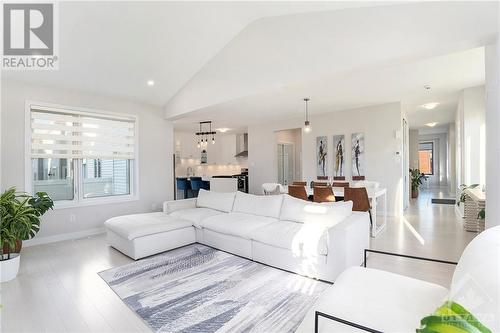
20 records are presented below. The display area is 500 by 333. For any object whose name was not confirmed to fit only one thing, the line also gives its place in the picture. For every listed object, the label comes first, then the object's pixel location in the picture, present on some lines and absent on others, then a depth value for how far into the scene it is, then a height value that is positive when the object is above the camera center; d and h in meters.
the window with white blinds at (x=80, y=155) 4.29 +0.26
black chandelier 7.93 +1.25
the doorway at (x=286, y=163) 8.78 +0.13
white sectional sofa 2.73 -0.82
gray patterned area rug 2.05 -1.23
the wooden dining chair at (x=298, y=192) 5.04 -0.51
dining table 4.52 -0.62
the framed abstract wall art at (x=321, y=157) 7.07 +0.26
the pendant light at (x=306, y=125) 5.51 +0.91
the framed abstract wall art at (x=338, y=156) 6.76 +0.27
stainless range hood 10.62 +1.01
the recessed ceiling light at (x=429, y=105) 6.13 +1.46
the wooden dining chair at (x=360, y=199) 4.42 -0.58
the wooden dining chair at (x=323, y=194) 4.61 -0.51
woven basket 4.46 -0.95
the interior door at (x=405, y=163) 6.85 +0.07
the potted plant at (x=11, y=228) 2.84 -0.68
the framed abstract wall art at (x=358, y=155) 6.46 +0.27
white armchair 1.06 -0.79
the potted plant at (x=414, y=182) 9.51 -0.63
